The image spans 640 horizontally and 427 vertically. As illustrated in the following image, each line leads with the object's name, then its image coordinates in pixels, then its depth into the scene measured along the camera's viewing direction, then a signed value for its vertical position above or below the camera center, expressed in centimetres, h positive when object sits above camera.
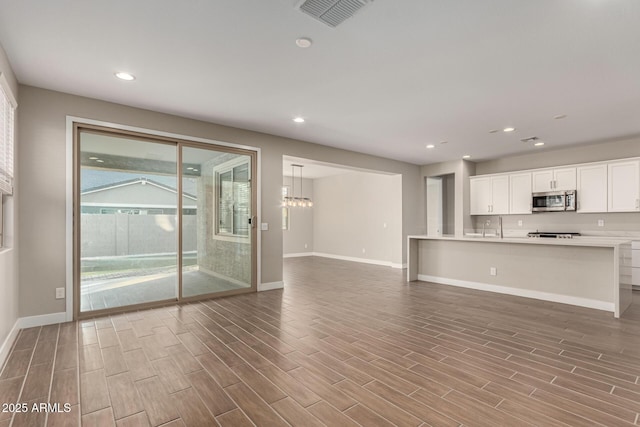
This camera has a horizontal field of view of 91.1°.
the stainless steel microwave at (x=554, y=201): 619 +24
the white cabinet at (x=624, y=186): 553 +47
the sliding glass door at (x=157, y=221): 400 -9
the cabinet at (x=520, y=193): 689 +44
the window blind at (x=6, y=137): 276 +74
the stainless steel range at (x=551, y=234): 634 -45
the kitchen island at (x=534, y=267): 420 -86
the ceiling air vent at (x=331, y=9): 213 +144
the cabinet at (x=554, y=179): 627 +69
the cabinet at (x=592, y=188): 589 +48
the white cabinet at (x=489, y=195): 725 +43
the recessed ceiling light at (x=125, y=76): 325 +147
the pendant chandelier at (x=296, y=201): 923 +39
